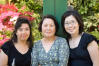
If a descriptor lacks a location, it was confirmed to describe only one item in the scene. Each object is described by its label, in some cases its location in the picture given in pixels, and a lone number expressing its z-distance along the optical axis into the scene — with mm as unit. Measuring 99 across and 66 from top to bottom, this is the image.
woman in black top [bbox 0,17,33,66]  3316
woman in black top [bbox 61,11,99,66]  3227
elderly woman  3229
